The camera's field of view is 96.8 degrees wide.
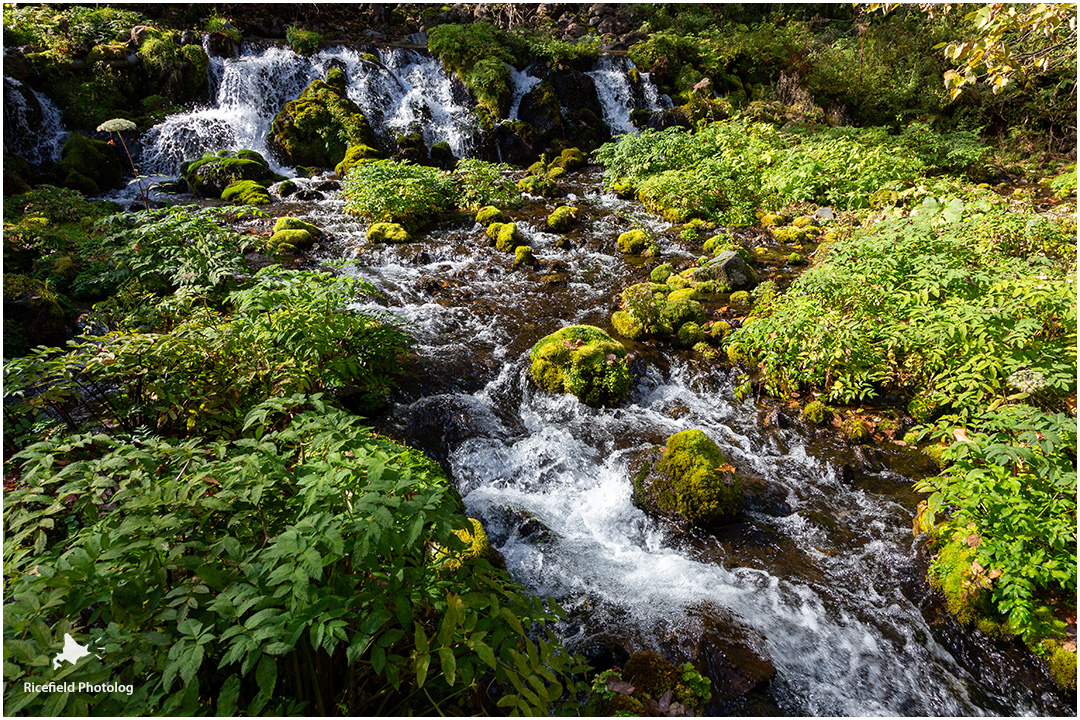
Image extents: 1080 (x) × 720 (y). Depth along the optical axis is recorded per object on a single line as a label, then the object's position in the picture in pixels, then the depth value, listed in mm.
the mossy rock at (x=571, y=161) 16369
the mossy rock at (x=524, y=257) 9484
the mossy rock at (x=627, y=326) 7020
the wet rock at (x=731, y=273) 8203
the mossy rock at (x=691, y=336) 6746
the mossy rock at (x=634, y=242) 10156
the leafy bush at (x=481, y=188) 12391
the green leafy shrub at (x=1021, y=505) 2883
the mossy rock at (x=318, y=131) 15297
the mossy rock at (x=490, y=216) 11344
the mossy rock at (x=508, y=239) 10092
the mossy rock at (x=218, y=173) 12695
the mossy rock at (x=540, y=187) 13797
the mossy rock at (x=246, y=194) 11930
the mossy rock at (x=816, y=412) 5336
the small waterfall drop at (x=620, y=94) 19906
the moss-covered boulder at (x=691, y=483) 4270
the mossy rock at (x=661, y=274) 8672
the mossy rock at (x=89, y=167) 12094
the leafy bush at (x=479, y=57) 17844
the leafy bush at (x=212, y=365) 3271
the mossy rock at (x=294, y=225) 9786
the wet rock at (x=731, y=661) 3035
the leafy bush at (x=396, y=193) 10977
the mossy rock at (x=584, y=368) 5883
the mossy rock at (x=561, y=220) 11078
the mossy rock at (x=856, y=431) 5051
